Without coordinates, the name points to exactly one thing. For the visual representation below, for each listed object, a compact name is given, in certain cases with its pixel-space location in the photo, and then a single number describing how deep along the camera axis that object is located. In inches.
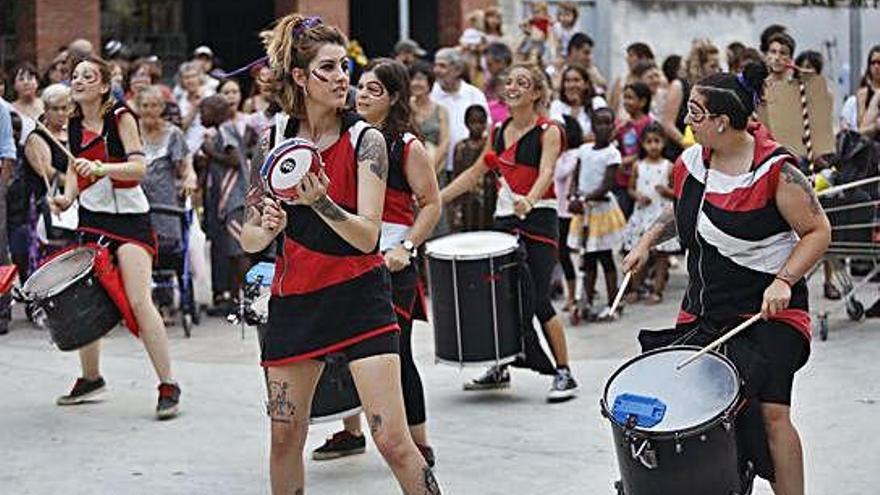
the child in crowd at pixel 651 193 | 776.4
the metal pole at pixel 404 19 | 1096.9
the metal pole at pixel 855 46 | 1140.7
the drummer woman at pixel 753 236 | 355.8
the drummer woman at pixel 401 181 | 445.4
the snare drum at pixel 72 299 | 513.4
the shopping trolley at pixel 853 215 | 653.1
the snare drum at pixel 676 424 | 335.6
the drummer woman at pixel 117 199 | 529.9
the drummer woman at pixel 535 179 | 554.3
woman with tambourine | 343.9
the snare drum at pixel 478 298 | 542.1
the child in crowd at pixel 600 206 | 747.6
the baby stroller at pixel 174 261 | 699.9
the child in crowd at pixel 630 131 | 802.7
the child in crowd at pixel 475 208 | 823.1
